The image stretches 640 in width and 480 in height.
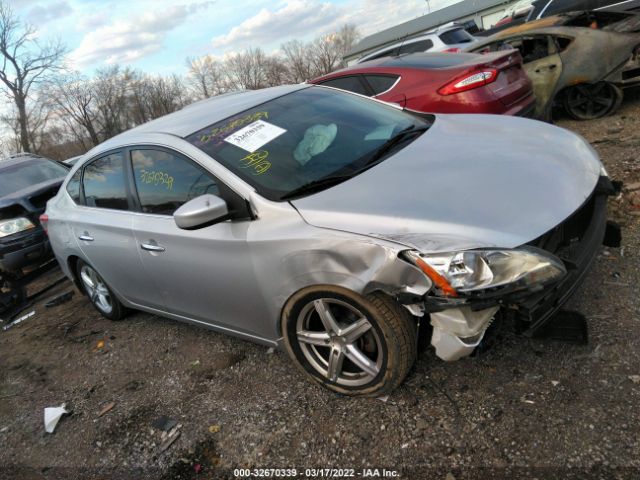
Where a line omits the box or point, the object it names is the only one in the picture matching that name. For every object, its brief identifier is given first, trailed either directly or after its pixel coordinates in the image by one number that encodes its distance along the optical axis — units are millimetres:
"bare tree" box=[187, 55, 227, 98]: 62344
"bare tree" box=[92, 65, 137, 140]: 51375
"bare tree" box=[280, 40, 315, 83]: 53219
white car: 11390
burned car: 5770
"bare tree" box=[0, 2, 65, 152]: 38906
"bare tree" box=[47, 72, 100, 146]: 48500
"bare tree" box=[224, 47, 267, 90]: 59656
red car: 4875
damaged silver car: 2064
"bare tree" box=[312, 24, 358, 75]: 54500
